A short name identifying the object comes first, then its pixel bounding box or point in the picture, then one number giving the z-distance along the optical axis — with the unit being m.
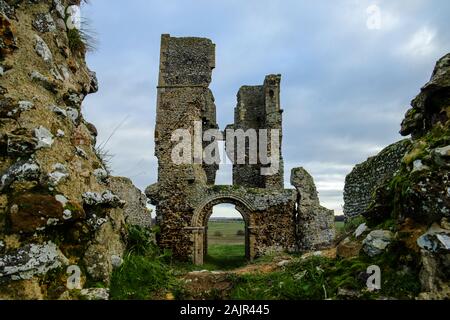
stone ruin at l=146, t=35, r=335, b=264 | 15.91
